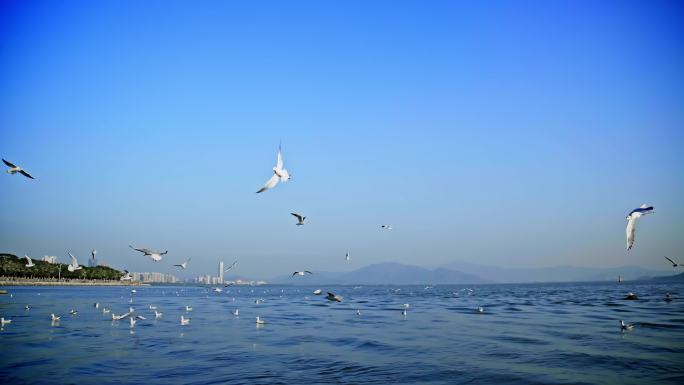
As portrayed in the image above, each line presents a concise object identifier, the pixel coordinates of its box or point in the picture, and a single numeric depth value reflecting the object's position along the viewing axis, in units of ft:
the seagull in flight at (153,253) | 70.74
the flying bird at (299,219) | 79.45
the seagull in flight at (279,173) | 54.13
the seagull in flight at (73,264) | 100.74
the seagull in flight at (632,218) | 39.79
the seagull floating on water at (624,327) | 80.70
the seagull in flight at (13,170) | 54.53
